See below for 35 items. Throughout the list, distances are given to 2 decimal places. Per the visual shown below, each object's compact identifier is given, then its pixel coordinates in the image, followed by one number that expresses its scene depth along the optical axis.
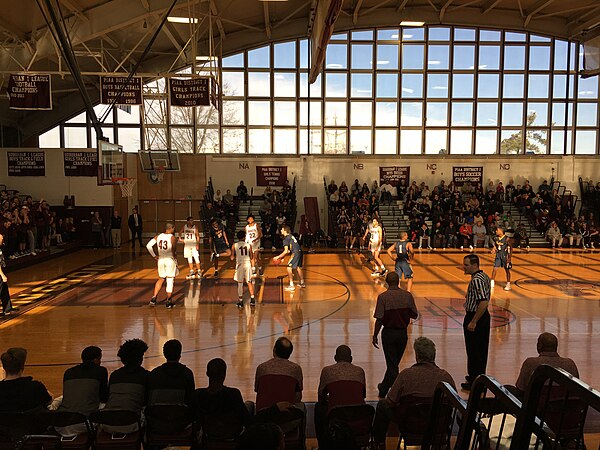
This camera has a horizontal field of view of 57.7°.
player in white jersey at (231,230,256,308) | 11.64
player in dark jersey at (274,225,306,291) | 13.15
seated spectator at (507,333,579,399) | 4.88
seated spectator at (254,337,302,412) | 5.02
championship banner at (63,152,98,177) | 24.66
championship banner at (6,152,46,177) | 24.47
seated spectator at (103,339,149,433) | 4.62
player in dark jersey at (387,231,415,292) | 12.39
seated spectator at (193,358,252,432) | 4.41
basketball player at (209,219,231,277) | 15.56
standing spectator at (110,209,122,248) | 22.97
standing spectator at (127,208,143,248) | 23.45
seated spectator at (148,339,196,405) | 4.68
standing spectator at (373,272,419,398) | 6.72
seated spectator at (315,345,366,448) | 4.87
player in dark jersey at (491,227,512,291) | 13.35
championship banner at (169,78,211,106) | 16.47
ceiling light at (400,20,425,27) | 22.87
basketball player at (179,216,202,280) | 14.98
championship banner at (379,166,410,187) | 27.95
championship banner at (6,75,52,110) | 15.55
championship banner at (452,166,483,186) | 28.14
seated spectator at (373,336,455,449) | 4.63
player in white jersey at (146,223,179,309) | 11.65
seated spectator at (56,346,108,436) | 4.69
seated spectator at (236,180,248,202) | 26.80
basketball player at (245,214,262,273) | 14.18
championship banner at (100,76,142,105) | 16.47
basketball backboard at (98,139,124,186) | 16.78
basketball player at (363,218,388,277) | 16.30
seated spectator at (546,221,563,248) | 24.02
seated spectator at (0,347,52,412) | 4.39
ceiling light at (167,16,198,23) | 18.15
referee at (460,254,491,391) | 6.72
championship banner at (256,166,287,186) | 27.77
